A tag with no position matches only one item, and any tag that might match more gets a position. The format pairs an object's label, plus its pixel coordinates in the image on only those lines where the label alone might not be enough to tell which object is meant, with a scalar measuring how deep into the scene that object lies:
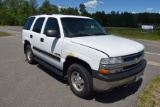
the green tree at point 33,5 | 79.81
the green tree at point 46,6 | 81.59
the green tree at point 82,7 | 124.28
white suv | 3.81
